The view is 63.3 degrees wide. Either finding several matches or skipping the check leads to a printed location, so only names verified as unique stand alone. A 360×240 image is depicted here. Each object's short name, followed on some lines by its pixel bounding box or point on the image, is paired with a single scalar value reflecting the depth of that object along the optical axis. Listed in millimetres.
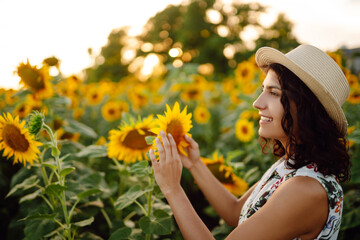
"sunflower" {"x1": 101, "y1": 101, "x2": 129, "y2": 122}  3227
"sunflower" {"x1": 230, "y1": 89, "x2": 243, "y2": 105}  3710
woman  1131
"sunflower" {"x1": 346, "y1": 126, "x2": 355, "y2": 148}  2303
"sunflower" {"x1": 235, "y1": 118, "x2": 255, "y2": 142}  2756
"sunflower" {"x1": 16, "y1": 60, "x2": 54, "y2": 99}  2055
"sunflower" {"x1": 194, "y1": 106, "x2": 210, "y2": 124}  3479
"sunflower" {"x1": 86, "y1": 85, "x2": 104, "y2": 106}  3829
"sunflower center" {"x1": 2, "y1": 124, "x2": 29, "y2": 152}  1445
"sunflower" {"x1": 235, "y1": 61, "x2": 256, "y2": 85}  3839
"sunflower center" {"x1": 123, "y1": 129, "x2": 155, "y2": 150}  1652
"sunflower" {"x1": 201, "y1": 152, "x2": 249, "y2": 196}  1902
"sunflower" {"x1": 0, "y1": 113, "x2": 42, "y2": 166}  1430
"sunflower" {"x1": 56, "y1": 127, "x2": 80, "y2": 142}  2607
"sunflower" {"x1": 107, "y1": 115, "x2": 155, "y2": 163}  1633
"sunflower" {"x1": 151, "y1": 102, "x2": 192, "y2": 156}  1350
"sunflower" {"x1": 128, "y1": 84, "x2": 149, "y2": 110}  3835
